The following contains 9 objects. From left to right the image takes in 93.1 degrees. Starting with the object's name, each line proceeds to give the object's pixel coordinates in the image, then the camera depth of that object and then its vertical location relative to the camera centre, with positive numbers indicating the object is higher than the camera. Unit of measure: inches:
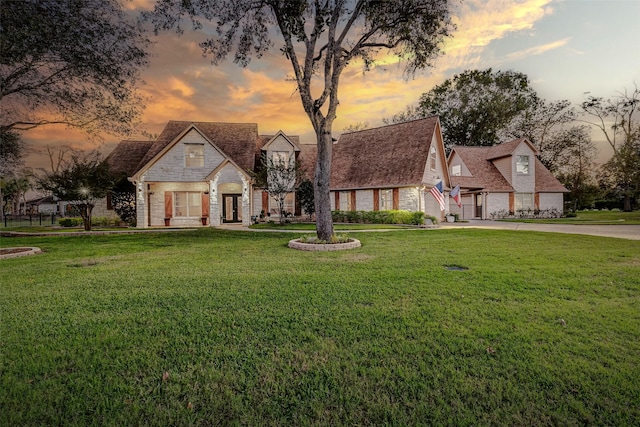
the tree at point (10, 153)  461.7 +101.3
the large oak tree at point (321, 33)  459.5 +295.5
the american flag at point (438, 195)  763.3 +28.7
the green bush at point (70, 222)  896.3 -35.6
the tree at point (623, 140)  1218.6 +294.5
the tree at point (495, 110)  1592.0 +513.0
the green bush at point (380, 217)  824.3 -29.4
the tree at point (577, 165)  1472.7 +197.5
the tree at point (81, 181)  666.8 +64.0
